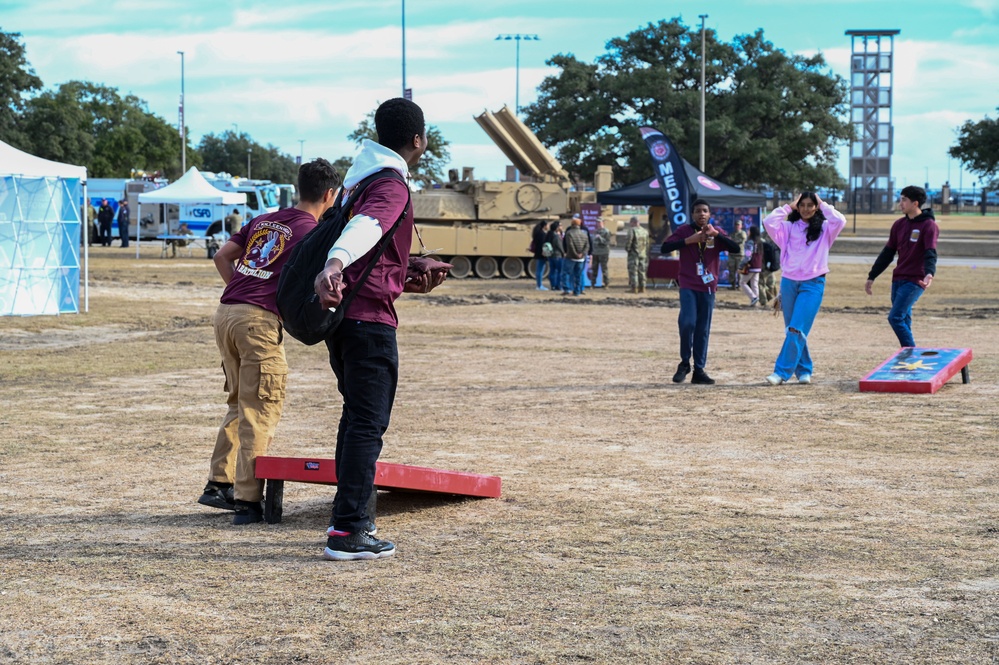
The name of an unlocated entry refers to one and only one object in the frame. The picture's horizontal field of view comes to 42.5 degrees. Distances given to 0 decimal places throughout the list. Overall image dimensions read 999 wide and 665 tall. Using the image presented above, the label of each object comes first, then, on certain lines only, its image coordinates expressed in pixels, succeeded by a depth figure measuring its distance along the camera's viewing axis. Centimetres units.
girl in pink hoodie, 1160
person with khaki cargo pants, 614
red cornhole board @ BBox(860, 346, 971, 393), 1112
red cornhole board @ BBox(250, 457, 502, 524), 589
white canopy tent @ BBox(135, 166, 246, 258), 3800
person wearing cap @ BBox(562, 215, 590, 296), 2634
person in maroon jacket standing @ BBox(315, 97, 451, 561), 529
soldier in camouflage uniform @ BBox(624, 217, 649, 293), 2716
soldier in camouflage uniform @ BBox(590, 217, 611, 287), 2869
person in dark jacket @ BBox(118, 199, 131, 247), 4586
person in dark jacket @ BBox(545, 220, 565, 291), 2795
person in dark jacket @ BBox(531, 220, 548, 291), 2895
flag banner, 2577
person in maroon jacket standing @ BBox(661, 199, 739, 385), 1183
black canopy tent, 2636
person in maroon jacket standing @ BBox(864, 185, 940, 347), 1213
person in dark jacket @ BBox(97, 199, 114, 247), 4750
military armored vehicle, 3234
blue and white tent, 1911
